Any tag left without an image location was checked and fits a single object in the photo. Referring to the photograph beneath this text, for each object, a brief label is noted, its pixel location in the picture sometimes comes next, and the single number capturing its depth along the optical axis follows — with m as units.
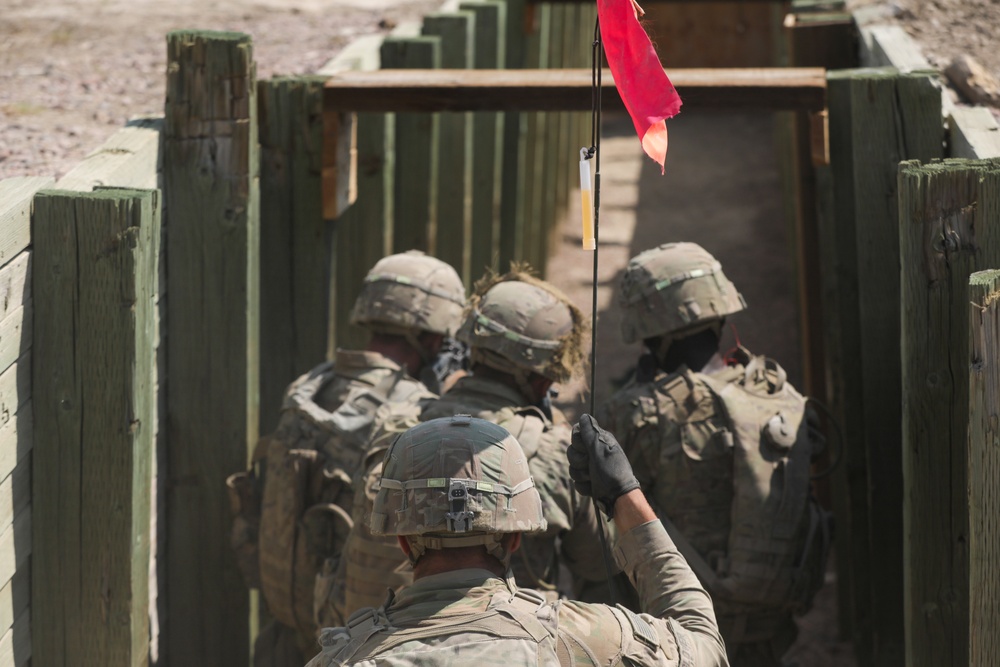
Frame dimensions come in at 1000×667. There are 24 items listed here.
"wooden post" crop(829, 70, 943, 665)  9.55
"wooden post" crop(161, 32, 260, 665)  10.34
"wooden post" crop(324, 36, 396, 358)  13.59
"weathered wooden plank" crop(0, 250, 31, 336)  7.69
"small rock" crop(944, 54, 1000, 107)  12.67
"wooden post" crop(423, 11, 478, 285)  15.30
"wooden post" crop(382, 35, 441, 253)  14.31
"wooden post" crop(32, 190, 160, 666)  8.16
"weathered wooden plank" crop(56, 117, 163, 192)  8.88
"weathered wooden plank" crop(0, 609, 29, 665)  8.05
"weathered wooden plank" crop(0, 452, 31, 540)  7.91
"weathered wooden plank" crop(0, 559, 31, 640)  7.99
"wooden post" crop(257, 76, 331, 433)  11.55
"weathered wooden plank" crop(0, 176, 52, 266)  7.66
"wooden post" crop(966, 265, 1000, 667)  6.43
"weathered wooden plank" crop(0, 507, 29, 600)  7.98
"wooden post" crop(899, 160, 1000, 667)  7.72
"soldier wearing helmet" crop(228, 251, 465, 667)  9.81
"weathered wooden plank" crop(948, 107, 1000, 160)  9.06
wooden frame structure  11.22
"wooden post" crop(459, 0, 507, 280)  16.59
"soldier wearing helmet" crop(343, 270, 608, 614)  8.82
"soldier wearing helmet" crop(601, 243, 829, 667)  9.62
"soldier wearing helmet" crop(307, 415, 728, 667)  6.08
